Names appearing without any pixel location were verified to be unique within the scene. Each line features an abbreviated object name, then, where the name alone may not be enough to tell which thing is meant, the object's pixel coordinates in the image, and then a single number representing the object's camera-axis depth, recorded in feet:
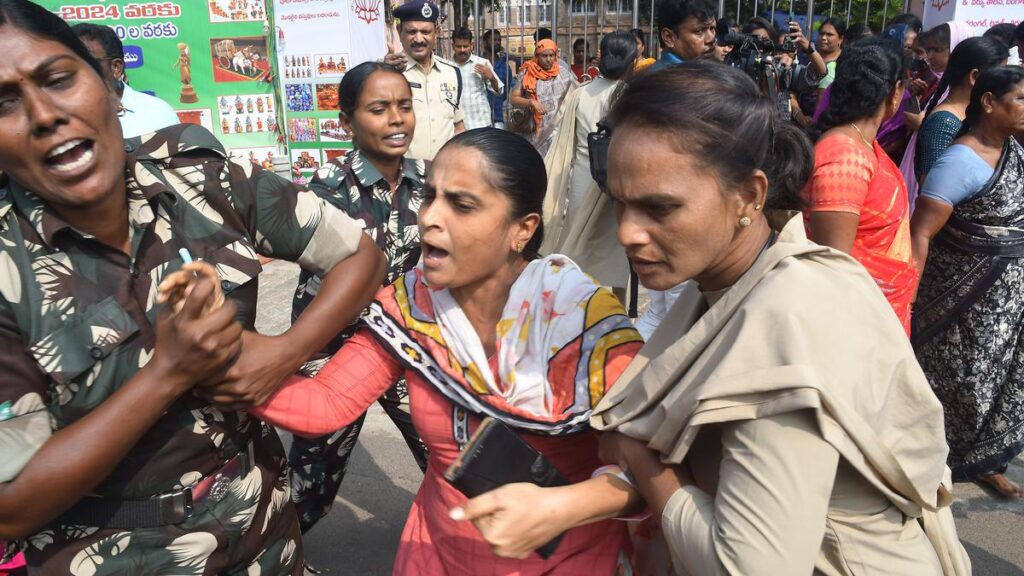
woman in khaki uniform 3.56
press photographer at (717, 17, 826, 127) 12.55
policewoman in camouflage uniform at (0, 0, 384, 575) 3.96
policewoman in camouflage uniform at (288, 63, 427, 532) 8.76
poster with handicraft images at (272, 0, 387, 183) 19.38
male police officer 15.94
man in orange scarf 23.17
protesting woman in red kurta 5.08
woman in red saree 8.13
